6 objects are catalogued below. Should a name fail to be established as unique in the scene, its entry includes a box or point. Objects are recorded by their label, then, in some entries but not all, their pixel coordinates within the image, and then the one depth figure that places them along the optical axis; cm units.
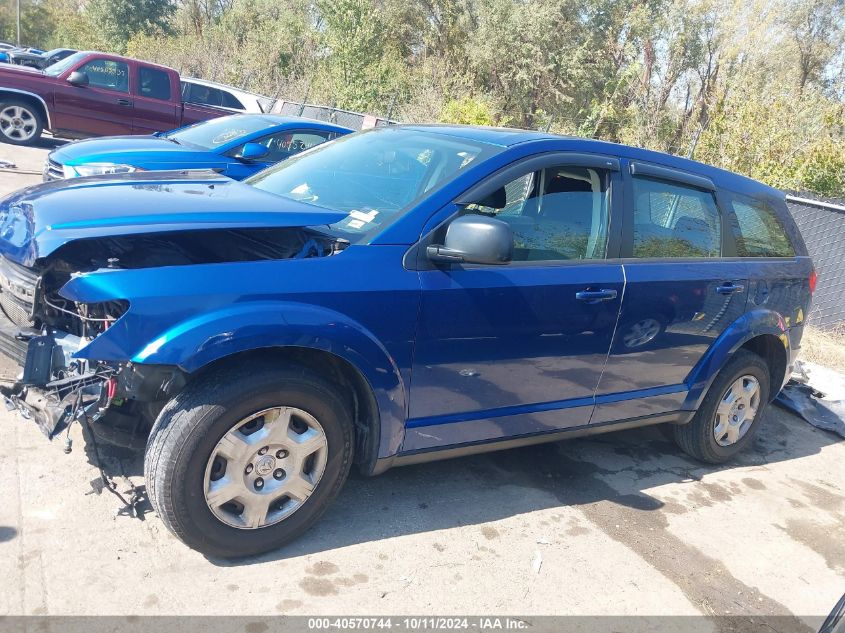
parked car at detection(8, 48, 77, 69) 1669
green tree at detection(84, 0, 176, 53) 3538
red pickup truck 1229
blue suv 281
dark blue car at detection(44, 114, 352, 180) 737
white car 1409
